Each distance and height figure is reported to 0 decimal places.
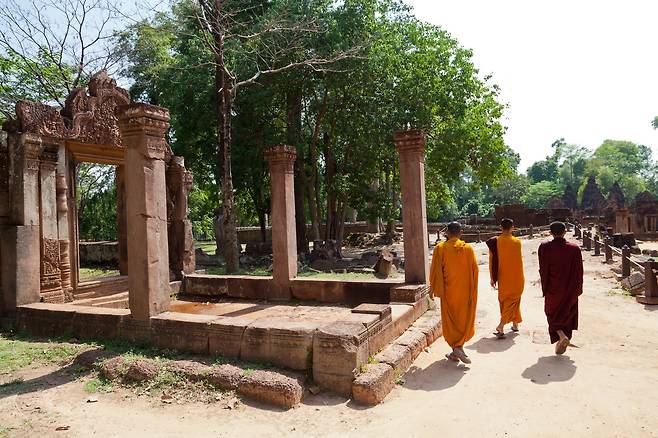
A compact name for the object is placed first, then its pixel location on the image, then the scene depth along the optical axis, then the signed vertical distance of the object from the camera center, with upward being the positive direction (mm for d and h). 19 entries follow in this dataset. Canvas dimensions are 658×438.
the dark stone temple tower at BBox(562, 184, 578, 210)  46125 +1718
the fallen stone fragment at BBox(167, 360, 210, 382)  4367 -1378
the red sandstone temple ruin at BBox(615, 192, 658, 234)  29922 -267
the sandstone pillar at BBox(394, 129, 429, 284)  7184 +287
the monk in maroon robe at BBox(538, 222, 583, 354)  5176 -810
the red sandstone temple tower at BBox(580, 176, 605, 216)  42734 +1573
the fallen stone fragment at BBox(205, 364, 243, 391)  4223 -1410
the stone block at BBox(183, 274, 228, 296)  8805 -1108
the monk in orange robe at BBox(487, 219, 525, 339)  6223 -774
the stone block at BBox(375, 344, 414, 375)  4634 -1423
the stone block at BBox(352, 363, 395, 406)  4078 -1503
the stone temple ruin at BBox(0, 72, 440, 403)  4676 -707
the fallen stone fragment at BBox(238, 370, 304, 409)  4004 -1467
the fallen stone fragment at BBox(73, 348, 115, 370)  4812 -1350
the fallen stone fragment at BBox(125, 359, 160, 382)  4379 -1368
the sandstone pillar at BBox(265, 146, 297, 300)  8156 +135
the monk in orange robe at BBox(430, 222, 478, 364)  5125 -785
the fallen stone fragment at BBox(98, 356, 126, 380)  4500 -1368
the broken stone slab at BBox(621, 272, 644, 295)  8627 -1395
